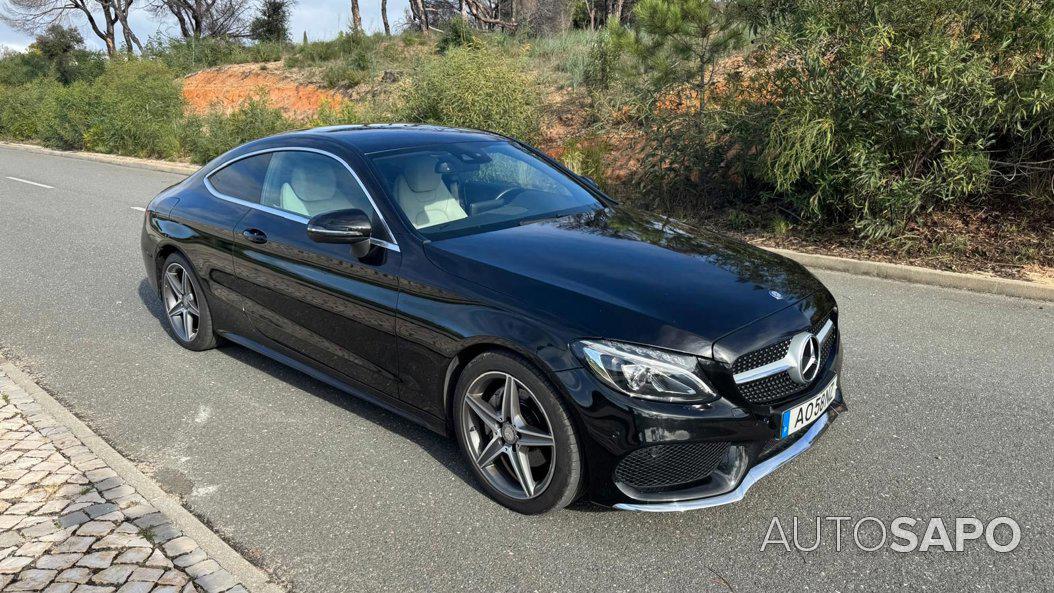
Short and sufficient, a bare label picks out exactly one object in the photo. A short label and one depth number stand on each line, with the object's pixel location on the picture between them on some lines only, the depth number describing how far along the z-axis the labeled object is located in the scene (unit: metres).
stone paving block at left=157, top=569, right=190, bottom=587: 3.08
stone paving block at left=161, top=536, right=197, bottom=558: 3.29
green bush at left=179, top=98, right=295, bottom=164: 21.45
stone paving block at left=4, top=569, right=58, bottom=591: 3.04
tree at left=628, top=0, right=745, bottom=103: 10.49
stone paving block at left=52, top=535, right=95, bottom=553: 3.30
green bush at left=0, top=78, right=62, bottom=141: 33.51
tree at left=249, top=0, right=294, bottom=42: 46.69
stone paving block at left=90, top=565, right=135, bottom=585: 3.09
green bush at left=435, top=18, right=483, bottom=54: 21.23
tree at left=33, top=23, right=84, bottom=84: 47.12
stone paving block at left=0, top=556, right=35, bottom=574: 3.15
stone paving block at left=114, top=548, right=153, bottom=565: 3.22
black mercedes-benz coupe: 3.20
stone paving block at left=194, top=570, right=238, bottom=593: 3.06
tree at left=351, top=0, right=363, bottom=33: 37.75
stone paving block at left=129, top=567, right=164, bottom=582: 3.11
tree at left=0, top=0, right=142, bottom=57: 54.81
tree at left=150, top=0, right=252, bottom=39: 55.06
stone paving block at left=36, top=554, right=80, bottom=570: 3.18
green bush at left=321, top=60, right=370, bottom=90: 28.30
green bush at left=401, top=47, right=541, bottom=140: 14.70
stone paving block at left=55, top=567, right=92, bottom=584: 3.10
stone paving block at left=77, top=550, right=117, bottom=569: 3.19
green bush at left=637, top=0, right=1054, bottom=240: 7.85
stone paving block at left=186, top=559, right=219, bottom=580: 3.14
